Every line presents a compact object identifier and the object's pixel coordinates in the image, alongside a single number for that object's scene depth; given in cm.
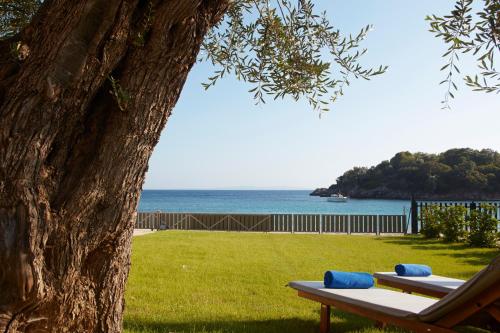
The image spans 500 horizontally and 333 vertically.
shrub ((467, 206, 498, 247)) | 1273
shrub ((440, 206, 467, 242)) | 1386
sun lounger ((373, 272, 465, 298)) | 504
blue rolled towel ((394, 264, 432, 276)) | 590
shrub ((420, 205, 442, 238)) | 1510
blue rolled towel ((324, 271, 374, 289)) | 488
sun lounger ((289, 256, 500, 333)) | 307
